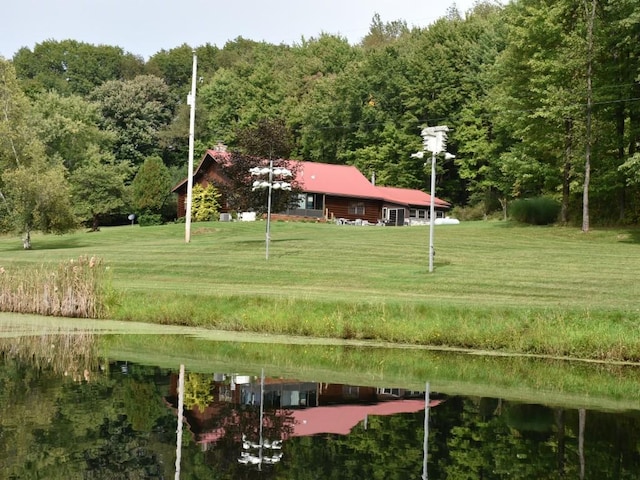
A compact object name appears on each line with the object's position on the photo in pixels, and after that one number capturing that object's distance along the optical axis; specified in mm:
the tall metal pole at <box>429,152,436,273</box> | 27441
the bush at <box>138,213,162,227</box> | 73188
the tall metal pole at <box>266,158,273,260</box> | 32688
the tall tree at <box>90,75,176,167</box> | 88312
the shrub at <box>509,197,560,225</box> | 46219
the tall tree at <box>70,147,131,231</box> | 67938
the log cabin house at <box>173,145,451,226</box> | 66125
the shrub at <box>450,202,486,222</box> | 67938
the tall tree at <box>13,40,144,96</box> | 106812
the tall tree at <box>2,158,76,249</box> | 42781
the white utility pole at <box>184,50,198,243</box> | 39219
